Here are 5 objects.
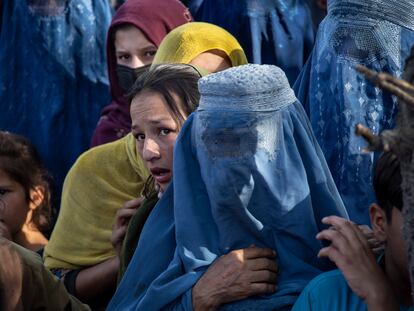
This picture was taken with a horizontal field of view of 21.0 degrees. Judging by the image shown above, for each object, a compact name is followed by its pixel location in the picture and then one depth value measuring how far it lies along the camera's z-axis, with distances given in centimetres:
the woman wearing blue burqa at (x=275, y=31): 524
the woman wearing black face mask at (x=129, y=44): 494
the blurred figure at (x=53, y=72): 574
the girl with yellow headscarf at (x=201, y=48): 446
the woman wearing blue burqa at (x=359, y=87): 379
